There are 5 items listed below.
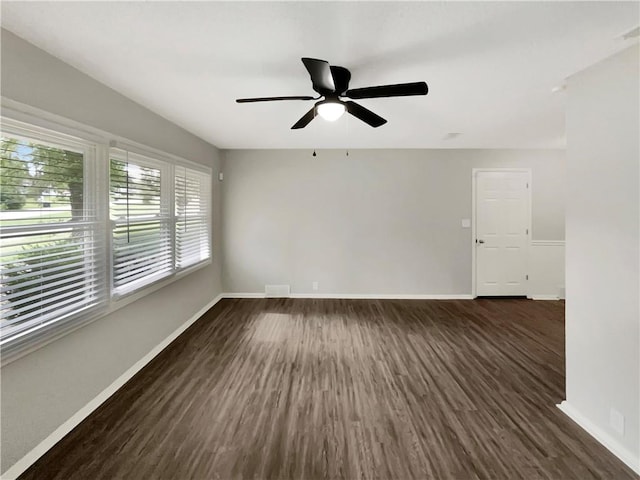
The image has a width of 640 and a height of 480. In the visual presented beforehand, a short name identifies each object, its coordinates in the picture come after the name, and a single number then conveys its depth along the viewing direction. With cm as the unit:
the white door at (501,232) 479
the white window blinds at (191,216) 346
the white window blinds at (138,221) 242
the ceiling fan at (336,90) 166
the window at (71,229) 161
